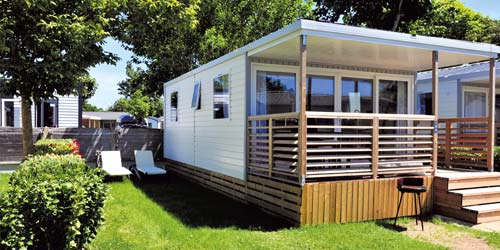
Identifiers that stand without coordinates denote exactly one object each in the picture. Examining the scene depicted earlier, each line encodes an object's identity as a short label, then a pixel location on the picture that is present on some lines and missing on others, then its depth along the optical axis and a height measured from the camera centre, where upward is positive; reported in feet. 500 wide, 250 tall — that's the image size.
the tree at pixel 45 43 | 25.99 +5.58
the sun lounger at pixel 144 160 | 34.24 -3.30
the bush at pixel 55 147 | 26.99 -1.68
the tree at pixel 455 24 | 53.36 +16.72
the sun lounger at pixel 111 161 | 32.48 -3.24
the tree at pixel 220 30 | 48.45 +12.50
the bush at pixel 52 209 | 10.61 -2.44
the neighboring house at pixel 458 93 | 36.11 +3.31
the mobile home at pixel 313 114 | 18.24 +0.68
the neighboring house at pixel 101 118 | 120.02 +1.53
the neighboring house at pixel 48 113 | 50.75 +1.45
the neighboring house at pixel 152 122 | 92.76 +0.62
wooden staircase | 19.12 -3.61
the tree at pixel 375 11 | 49.16 +15.03
